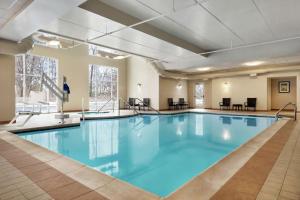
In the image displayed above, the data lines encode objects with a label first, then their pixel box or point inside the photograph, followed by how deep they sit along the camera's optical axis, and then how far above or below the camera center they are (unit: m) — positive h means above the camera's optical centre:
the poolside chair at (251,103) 11.72 -0.39
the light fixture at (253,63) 9.83 +1.83
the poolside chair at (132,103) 12.70 -0.40
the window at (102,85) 12.53 +0.82
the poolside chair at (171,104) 13.05 -0.49
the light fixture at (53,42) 8.21 +2.43
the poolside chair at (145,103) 12.48 -0.43
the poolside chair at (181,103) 13.58 -0.45
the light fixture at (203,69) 11.54 +1.79
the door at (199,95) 14.82 +0.16
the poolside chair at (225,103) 12.77 -0.42
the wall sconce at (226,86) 13.05 +0.76
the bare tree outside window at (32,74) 9.77 +1.26
